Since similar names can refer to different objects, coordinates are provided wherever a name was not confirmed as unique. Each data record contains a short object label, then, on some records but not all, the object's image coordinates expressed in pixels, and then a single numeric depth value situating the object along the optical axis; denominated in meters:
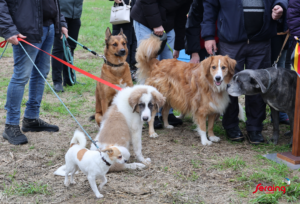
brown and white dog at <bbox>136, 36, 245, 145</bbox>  4.09
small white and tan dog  2.63
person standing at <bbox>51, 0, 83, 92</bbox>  6.49
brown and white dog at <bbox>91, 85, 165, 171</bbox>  3.34
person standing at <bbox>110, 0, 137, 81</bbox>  6.89
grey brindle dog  3.79
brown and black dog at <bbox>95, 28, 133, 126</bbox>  4.61
